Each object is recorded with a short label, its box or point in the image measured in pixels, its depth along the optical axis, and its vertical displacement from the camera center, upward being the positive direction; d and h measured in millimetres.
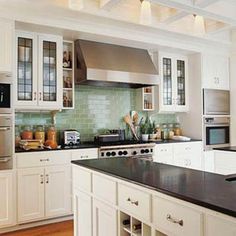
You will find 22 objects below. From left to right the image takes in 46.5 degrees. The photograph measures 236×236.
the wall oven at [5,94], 3197 +321
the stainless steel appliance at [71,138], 3945 -240
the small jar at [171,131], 5148 -192
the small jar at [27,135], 3752 -186
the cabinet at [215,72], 4988 +920
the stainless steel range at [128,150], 3811 -420
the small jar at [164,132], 5133 -209
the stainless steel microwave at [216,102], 4957 +357
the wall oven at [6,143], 3164 -248
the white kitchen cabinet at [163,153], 4344 -523
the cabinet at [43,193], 3322 -897
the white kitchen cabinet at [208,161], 4969 -729
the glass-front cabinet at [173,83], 4883 +696
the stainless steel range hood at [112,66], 3871 +827
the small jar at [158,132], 5038 -204
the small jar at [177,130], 5259 -174
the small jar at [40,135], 3818 -190
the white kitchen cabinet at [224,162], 3507 -545
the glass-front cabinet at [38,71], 3592 +679
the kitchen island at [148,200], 1223 -436
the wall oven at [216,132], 4980 -205
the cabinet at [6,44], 3238 +919
